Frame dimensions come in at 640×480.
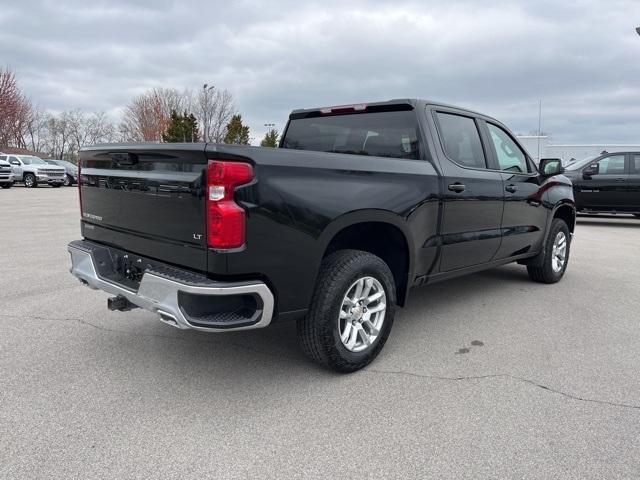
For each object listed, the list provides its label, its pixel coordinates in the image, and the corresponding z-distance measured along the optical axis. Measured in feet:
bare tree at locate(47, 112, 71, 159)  222.69
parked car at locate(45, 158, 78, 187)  96.02
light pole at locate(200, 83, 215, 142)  148.36
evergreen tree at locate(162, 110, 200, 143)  134.82
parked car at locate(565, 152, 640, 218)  39.50
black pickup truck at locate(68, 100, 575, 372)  8.68
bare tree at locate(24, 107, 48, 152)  199.93
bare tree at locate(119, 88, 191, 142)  165.58
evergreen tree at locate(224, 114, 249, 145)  143.58
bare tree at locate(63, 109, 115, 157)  227.40
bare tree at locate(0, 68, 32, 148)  154.30
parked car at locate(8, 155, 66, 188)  87.30
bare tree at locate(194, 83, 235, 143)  149.38
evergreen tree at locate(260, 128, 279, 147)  169.68
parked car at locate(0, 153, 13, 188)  79.42
